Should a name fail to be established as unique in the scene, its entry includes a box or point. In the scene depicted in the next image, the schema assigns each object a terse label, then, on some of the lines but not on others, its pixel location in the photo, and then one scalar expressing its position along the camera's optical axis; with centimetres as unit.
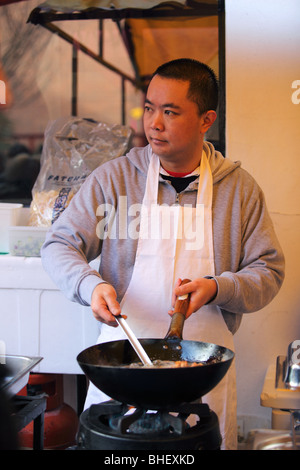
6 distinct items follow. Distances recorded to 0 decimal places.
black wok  116
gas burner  118
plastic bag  279
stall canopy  283
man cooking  193
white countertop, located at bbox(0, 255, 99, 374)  258
